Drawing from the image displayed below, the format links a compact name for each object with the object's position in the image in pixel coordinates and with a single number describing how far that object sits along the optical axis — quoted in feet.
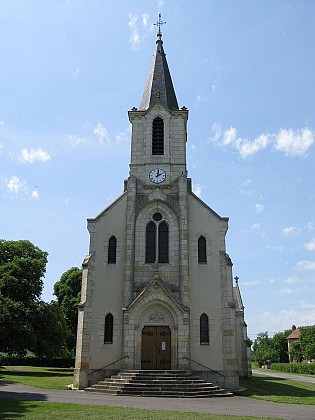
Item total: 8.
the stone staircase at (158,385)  65.82
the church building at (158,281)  78.54
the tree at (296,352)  275.80
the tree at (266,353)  344.49
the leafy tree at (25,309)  105.81
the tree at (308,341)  250.37
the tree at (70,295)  155.33
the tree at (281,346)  346.54
